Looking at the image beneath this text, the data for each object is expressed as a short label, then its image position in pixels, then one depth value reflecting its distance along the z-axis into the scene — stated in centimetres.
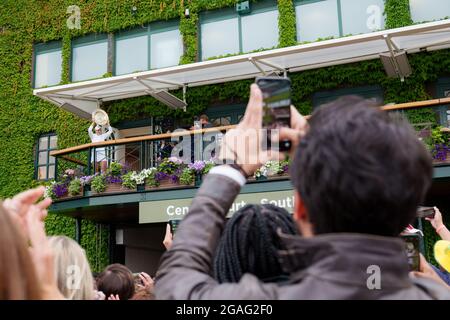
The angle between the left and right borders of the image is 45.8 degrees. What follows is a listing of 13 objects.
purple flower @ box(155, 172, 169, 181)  1172
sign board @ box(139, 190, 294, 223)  1048
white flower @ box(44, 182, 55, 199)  1315
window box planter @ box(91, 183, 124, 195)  1212
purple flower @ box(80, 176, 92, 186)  1250
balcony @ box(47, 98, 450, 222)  1002
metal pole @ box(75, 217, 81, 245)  1385
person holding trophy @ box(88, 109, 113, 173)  1286
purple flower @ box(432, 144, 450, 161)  988
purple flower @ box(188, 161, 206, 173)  1129
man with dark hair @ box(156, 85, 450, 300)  112
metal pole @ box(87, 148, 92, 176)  1245
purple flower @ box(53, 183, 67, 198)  1293
